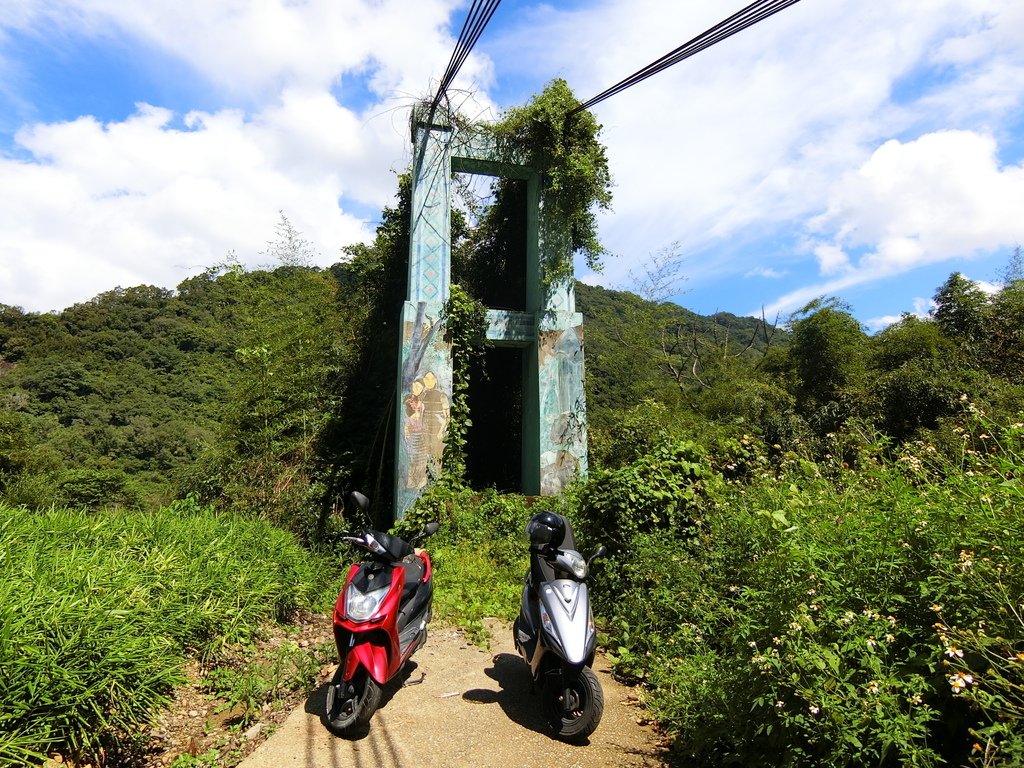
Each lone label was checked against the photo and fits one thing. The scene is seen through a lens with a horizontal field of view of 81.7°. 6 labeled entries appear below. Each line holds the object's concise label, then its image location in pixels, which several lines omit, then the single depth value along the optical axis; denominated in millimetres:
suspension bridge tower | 8242
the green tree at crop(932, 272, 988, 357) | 13797
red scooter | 3084
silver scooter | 2990
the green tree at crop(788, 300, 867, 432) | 14508
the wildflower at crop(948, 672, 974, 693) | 1669
